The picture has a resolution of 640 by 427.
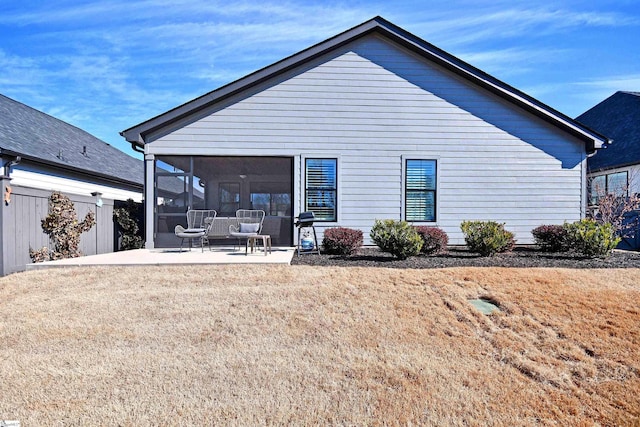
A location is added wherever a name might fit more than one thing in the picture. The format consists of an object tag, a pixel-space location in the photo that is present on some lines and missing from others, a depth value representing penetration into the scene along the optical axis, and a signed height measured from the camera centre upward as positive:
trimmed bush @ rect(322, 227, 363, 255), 7.68 -0.68
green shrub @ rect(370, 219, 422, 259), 7.02 -0.59
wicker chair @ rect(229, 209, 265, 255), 8.46 -0.38
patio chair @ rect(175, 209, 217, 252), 8.29 -0.41
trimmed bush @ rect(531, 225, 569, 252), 8.26 -0.65
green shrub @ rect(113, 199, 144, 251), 9.51 -0.48
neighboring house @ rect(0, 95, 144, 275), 6.68 +0.97
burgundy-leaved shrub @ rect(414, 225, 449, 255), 7.75 -0.65
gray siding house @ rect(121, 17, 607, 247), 9.39 +1.82
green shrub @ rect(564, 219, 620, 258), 7.35 -0.59
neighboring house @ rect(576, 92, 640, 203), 14.15 +2.53
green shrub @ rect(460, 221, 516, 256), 7.54 -0.59
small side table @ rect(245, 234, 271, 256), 7.72 -0.79
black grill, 8.28 -0.38
